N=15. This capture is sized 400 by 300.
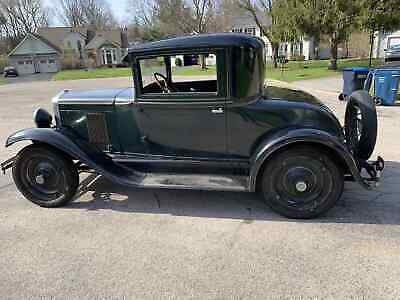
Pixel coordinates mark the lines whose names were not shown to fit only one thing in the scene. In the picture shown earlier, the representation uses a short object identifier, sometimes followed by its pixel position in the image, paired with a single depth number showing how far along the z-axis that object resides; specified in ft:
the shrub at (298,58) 138.01
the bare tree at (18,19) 208.95
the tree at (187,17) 129.90
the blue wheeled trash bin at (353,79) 34.47
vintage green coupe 11.39
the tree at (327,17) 59.06
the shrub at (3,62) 171.27
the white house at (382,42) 102.14
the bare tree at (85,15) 238.27
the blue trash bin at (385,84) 30.35
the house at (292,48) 143.73
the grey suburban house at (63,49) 174.40
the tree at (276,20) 69.31
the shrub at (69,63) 173.06
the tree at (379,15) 52.34
